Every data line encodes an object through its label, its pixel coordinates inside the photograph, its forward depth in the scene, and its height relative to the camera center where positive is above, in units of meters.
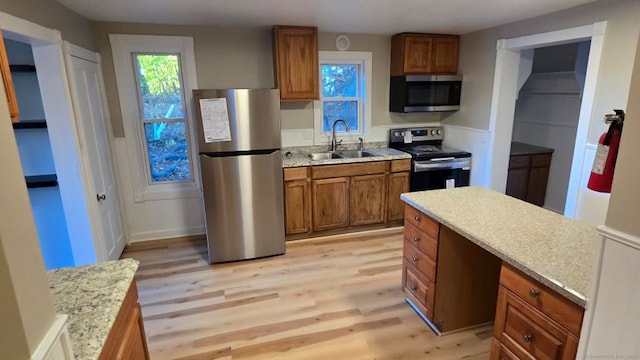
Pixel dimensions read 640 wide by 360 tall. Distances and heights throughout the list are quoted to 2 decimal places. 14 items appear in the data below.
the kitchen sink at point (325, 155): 4.14 -0.60
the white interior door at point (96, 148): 2.70 -0.34
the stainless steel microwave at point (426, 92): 4.09 +0.13
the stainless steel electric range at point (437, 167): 4.04 -0.75
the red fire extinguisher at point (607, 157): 1.51 -0.26
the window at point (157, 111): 3.50 -0.04
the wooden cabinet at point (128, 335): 1.21 -0.88
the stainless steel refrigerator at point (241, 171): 3.04 -0.60
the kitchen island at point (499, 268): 1.37 -0.82
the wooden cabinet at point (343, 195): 3.71 -1.01
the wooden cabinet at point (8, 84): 1.24 +0.10
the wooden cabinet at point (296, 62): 3.57 +0.45
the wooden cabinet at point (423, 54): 4.02 +0.58
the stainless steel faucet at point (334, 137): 4.22 -0.39
